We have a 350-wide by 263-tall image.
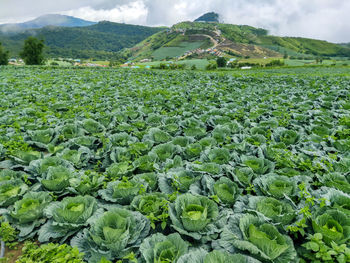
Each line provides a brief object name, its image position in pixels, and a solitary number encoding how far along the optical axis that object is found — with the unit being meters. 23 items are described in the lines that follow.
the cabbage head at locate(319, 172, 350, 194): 3.05
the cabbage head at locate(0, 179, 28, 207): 3.07
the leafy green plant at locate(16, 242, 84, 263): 2.08
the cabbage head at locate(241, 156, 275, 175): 3.70
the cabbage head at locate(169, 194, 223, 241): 2.44
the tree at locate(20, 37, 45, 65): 61.50
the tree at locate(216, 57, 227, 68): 68.19
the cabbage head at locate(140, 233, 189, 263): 2.10
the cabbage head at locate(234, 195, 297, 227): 2.52
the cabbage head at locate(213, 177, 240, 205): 2.98
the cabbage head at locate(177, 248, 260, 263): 1.95
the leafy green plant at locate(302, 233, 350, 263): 1.99
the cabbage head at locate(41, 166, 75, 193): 3.29
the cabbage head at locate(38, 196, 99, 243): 2.60
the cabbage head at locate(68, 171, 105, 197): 3.24
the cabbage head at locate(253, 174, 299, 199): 2.96
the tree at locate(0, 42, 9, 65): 58.89
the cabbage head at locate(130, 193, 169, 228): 2.73
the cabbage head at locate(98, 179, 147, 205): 3.01
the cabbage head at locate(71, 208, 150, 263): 2.27
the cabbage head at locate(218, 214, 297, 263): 2.10
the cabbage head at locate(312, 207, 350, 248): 2.21
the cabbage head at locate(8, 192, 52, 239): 2.74
